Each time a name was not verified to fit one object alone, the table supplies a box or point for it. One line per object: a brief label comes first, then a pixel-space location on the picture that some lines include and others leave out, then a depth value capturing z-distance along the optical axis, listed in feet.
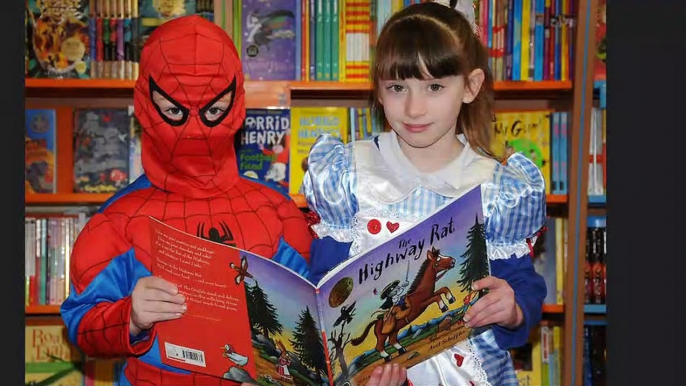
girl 4.49
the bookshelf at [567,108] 7.64
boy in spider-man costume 4.74
